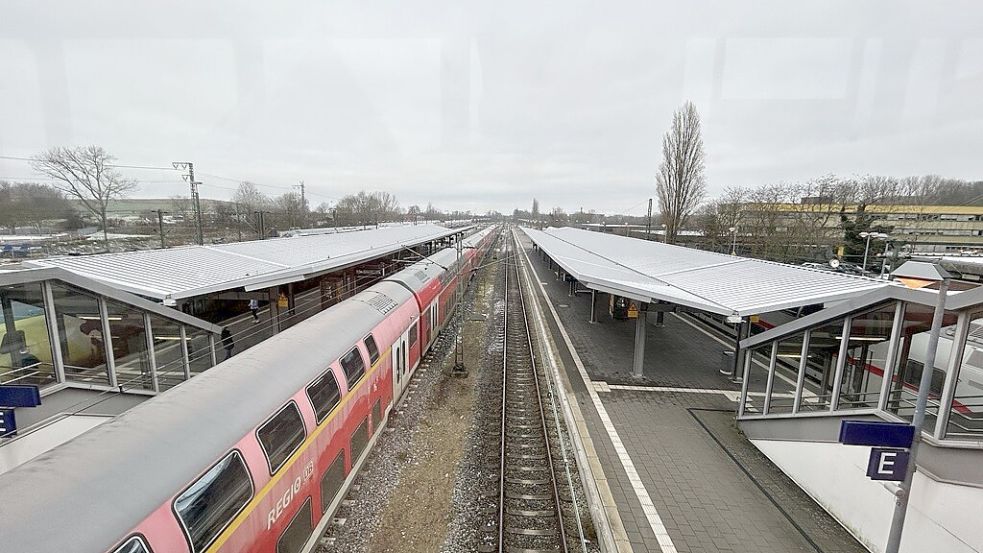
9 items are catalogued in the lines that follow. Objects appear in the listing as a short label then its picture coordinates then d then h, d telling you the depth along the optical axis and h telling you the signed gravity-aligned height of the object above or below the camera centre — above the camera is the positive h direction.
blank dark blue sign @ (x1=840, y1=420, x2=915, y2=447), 3.72 -1.97
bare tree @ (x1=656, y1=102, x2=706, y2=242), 34.31 +4.57
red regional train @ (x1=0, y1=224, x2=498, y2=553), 2.73 -2.21
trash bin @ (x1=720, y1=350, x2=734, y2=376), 13.20 -4.76
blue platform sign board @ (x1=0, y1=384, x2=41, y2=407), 4.05 -1.94
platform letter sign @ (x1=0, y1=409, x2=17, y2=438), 4.13 -2.25
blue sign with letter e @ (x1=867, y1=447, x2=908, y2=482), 3.81 -2.28
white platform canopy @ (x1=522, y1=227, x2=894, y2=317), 8.68 -1.80
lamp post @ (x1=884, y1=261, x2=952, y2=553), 3.60 -1.72
